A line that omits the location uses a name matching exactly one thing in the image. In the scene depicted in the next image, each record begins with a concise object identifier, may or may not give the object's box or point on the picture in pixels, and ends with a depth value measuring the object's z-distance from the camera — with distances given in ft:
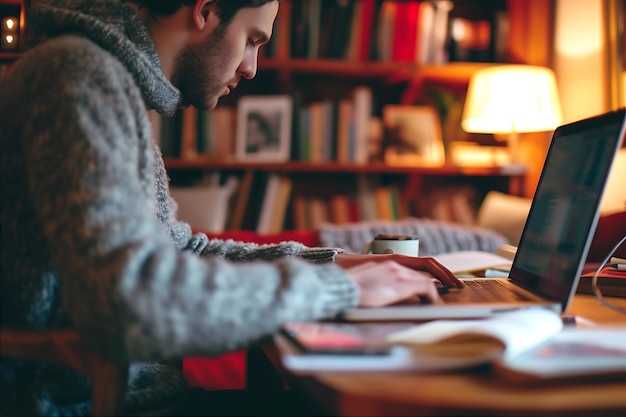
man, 2.09
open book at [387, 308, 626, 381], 1.93
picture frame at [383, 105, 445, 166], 10.01
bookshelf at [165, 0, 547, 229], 9.59
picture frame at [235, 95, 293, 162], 9.62
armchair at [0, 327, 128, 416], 2.19
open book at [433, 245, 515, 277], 3.94
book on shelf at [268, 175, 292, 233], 9.71
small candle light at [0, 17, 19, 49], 3.69
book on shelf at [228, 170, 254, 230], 9.53
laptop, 2.52
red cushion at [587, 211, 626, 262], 3.61
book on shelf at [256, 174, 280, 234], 9.58
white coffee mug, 4.03
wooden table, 1.73
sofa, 5.20
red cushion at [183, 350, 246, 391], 4.61
